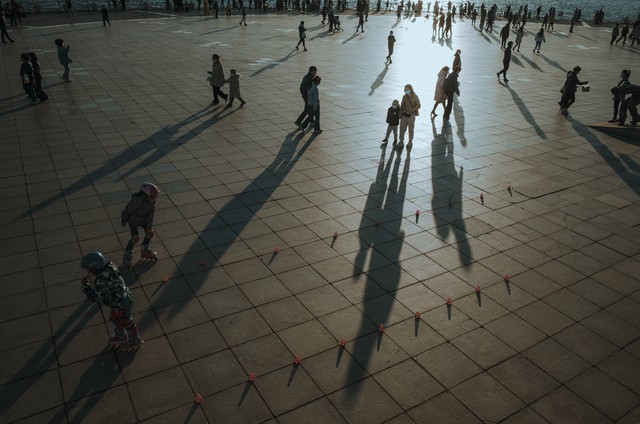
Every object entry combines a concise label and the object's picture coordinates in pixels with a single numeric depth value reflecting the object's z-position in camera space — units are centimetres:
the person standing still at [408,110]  1278
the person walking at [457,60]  1729
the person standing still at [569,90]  1656
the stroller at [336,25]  3881
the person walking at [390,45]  2466
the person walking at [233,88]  1633
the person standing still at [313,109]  1378
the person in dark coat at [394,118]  1287
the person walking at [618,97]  1545
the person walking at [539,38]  2964
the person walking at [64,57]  1881
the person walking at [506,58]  2077
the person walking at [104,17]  3484
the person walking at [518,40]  2955
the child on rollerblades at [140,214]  719
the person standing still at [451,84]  1522
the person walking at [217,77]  1672
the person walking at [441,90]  1577
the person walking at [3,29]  2709
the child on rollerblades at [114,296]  546
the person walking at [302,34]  2742
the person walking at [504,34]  3106
